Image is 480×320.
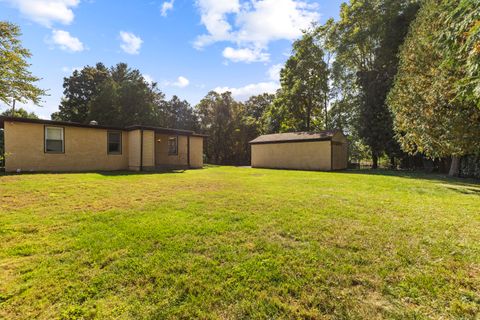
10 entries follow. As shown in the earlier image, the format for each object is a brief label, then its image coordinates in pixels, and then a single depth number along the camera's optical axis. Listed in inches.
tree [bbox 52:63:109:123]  1267.2
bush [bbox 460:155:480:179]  561.9
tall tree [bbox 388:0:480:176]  362.6
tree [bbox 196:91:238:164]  1282.0
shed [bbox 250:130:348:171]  703.1
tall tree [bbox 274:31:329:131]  1010.7
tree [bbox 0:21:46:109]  441.7
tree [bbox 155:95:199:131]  1409.9
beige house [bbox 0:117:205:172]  436.8
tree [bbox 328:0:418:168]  754.8
